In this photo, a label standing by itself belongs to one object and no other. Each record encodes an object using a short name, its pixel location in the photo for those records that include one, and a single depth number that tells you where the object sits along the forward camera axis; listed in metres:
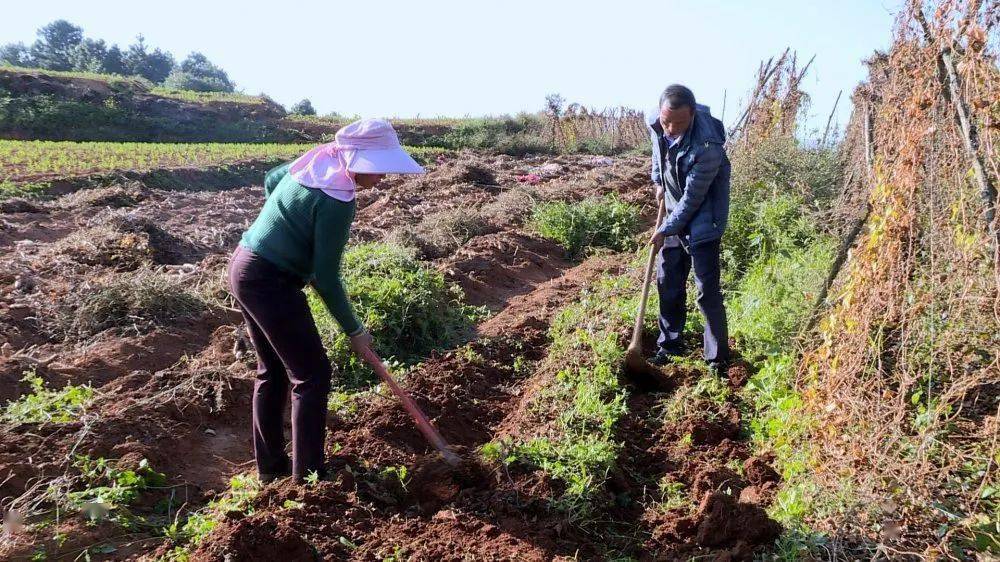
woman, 2.79
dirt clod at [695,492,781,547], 2.84
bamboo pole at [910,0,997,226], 2.58
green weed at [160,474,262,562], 2.80
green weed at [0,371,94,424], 3.58
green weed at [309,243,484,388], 4.81
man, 4.08
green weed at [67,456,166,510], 3.03
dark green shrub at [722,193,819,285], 6.34
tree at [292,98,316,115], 36.00
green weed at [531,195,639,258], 8.71
